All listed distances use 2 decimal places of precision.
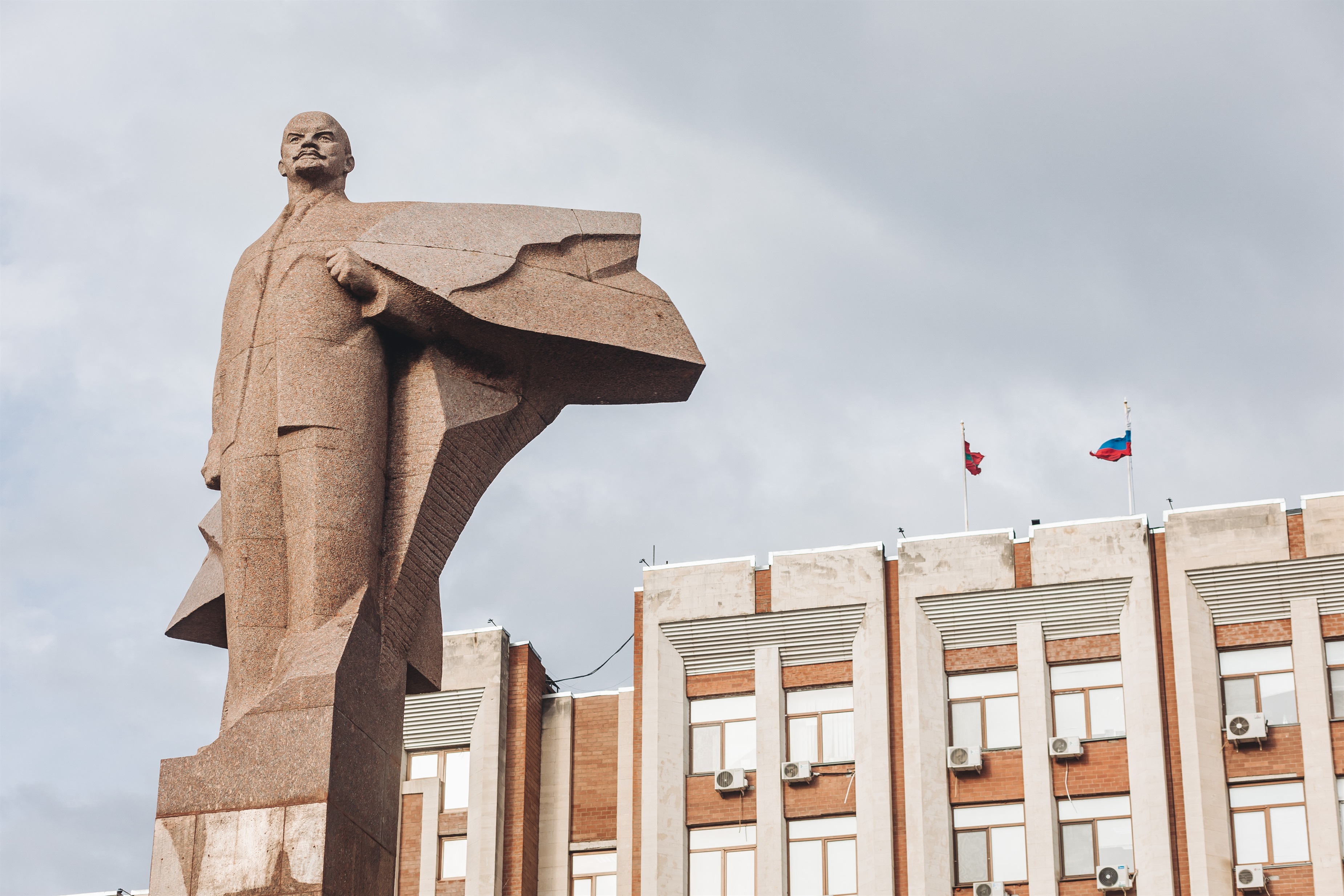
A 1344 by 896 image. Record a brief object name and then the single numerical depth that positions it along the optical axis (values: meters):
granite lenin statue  17.27
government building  62.79
